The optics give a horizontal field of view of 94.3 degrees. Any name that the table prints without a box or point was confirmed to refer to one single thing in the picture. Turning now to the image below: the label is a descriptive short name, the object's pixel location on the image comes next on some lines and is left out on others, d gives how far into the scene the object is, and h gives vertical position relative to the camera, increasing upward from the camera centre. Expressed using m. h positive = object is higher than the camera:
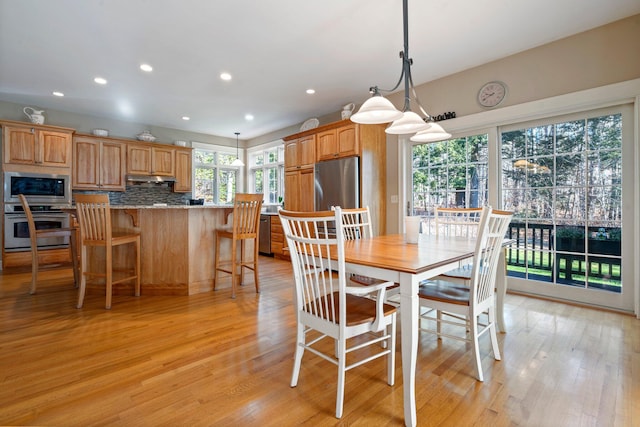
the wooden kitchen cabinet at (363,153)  4.12 +0.88
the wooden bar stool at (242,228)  3.24 -0.18
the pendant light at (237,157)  6.17 +1.38
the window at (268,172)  6.66 +0.98
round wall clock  3.29 +1.35
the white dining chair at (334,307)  1.37 -0.50
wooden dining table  1.32 -0.26
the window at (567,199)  2.79 +0.14
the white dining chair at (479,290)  1.63 -0.49
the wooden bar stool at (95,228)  2.83 -0.15
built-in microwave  4.45 +0.40
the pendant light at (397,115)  1.84 +0.64
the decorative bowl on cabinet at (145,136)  5.79 +1.50
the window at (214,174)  6.82 +0.94
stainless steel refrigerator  4.13 +0.43
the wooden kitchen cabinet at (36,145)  4.45 +1.07
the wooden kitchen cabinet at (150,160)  5.66 +1.06
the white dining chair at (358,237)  2.07 -0.23
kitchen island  3.29 -0.40
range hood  5.65 +0.68
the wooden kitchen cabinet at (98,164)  5.12 +0.89
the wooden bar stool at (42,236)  3.27 -0.30
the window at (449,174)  3.58 +0.49
